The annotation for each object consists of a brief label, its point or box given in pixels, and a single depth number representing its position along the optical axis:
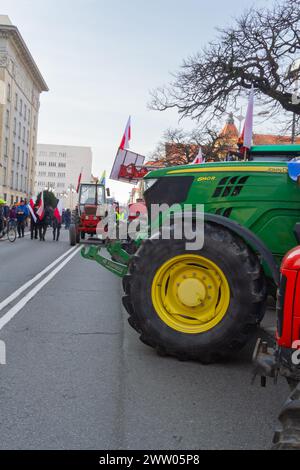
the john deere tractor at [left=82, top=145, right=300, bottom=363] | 4.60
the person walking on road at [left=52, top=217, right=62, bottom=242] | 24.78
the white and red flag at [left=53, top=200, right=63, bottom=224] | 22.46
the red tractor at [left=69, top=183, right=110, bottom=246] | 22.14
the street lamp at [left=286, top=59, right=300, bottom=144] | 17.61
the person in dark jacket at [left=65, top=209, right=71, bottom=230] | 42.28
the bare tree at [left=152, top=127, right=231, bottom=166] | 31.39
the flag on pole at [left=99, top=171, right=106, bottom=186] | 30.12
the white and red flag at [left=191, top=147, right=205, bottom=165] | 17.20
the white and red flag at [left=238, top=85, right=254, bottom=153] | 10.88
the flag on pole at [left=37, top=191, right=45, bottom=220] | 23.20
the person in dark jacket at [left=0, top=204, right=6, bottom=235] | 22.30
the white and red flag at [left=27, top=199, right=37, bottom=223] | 24.03
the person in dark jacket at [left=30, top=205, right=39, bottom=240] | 24.45
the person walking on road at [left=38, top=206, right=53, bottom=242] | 24.47
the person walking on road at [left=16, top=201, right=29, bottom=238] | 25.81
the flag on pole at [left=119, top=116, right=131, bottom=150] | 13.81
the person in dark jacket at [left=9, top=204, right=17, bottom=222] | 26.86
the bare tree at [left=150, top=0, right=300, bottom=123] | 17.91
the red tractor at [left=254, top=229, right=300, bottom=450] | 3.13
